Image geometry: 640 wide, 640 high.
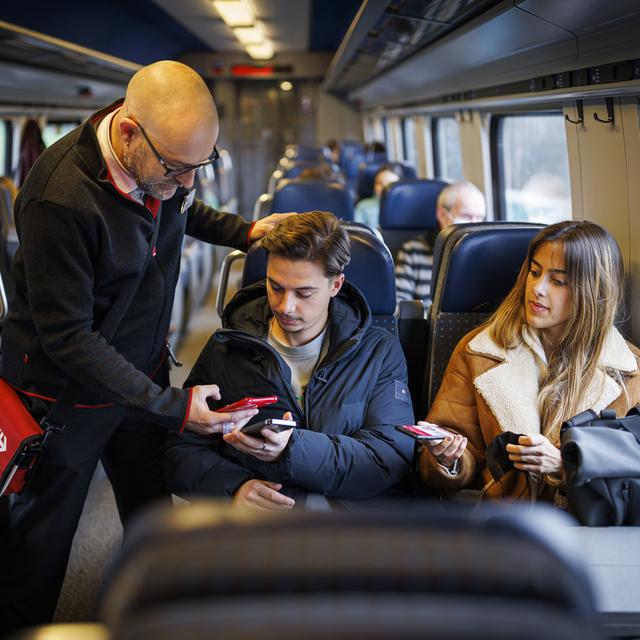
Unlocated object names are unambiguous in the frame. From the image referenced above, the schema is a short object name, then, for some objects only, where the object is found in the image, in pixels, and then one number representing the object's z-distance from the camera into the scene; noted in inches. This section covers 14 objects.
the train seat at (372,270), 113.0
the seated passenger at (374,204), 291.3
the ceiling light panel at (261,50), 583.2
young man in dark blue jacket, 89.0
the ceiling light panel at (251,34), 458.9
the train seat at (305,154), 493.0
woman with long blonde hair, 93.6
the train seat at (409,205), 234.8
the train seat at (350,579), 24.5
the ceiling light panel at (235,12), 334.9
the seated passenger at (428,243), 184.2
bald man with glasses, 77.6
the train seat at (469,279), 112.1
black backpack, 74.0
